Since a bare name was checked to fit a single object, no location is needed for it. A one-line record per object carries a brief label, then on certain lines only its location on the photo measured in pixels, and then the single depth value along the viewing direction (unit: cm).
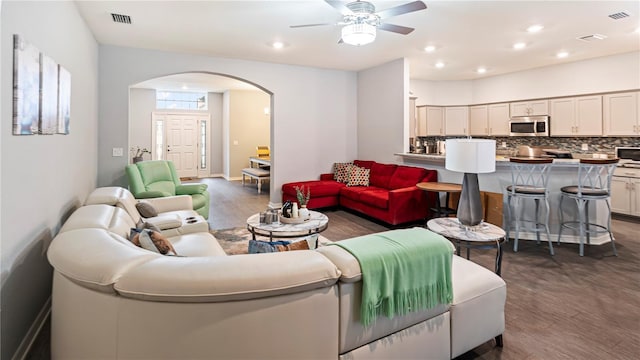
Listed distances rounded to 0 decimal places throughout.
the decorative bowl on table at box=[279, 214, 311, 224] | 362
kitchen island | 430
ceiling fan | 317
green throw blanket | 153
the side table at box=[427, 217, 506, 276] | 245
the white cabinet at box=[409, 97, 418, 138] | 812
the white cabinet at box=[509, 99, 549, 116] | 678
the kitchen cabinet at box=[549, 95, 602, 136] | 605
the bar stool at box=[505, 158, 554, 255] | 409
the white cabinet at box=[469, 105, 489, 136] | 791
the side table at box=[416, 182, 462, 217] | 473
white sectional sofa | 130
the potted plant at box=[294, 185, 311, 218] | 379
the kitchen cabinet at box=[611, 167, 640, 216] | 550
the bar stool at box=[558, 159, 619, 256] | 393
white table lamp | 261
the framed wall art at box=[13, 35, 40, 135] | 190
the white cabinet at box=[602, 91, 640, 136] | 558
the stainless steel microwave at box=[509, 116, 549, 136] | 675
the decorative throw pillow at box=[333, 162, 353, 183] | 662
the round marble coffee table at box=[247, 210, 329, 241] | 336
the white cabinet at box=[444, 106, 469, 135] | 830
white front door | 1104
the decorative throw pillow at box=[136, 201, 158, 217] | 349
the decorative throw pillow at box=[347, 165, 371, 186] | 643
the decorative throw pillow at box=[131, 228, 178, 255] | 202
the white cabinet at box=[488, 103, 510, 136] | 748
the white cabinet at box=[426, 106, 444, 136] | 827
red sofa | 511
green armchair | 460
